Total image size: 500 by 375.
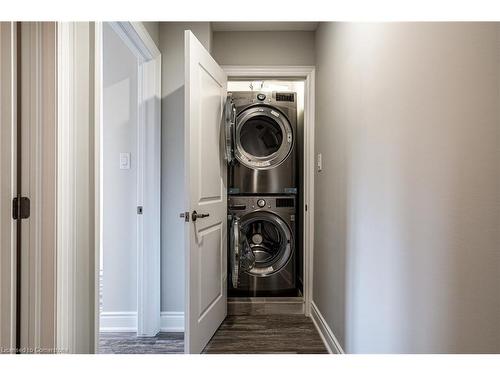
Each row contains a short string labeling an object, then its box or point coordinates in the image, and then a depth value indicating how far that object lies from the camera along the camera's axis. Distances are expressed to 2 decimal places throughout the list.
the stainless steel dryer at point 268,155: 2.75
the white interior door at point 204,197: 1.82
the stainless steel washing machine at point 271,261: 2.78
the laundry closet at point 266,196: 2.75
